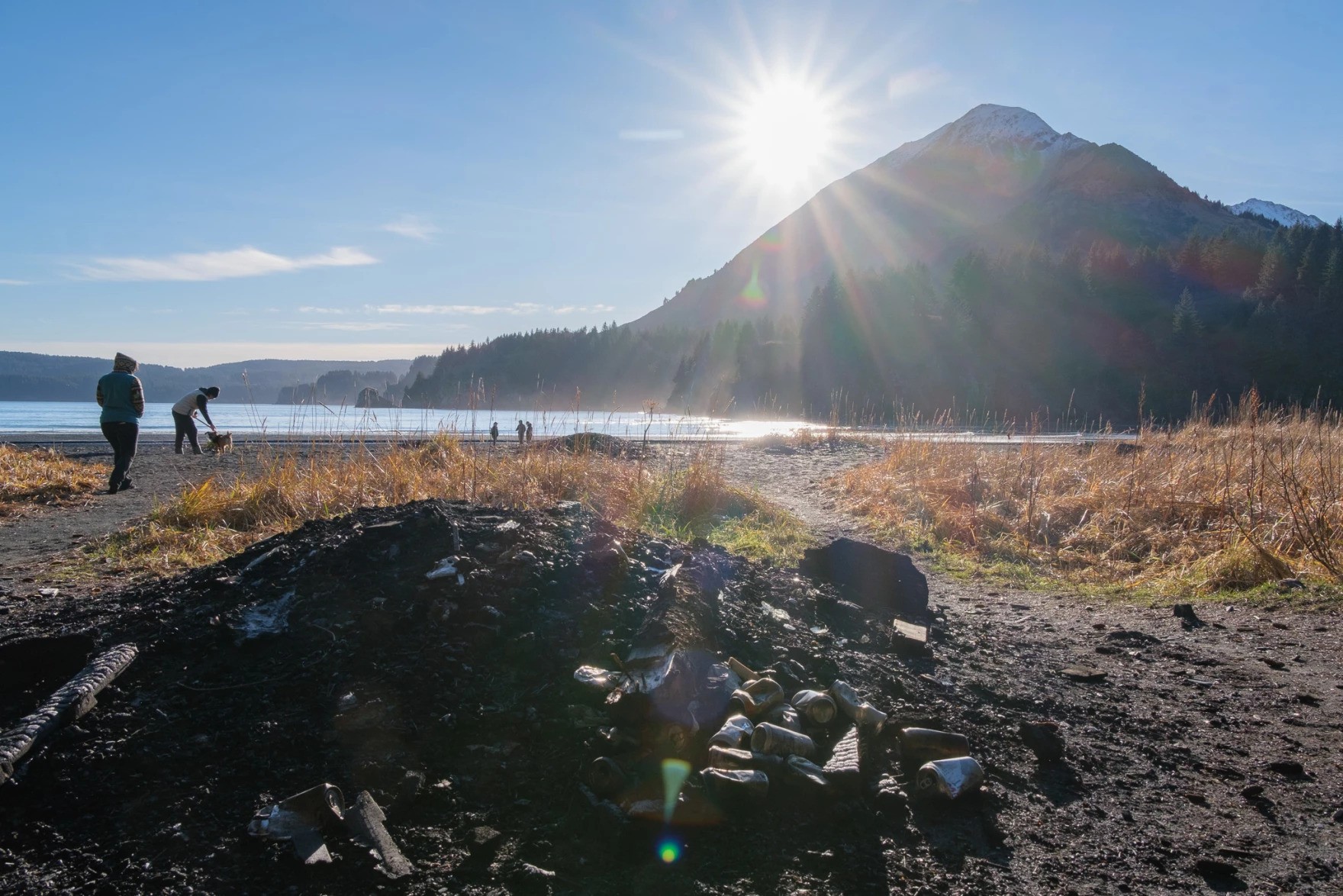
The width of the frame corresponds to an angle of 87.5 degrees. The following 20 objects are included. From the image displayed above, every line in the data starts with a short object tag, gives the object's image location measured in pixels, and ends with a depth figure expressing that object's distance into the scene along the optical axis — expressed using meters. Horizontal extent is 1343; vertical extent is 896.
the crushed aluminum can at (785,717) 2.81
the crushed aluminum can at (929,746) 2.70
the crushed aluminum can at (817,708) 2.92
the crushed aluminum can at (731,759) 2.48
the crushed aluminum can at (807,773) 2.45
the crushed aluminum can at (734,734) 2.60
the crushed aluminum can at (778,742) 2.62
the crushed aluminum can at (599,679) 2.94
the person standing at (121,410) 9.59
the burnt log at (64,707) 2.17
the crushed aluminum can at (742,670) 3.19
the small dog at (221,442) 13.12
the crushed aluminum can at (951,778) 2.48
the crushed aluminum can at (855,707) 2.90
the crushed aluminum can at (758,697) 2.88
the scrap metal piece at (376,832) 1.97
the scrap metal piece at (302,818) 2.04
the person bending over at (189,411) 14.42
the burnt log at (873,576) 5.16
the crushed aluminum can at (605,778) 2.39
